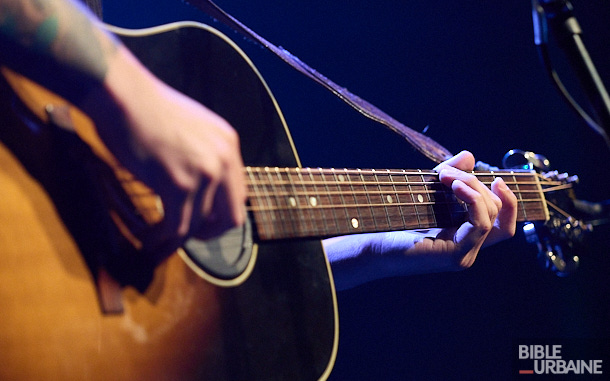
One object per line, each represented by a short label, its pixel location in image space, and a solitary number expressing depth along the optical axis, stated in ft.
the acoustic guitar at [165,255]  11.68
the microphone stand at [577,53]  12.08
